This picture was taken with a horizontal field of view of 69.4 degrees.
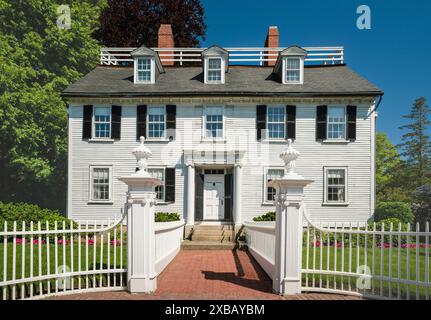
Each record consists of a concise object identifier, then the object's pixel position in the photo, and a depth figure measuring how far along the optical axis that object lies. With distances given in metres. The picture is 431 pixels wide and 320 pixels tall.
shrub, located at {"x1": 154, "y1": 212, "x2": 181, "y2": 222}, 13.32
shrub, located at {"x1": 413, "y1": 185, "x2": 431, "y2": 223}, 22.72
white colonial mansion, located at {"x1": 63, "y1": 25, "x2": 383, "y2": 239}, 15.75
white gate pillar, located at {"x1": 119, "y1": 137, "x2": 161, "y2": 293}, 5.95
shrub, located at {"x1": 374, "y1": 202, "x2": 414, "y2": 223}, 21.62
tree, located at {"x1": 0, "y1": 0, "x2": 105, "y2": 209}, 21.88
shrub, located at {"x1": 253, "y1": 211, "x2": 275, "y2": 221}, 13.90
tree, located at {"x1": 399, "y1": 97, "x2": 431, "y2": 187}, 36.19
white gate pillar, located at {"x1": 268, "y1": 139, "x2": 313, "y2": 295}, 5.94
